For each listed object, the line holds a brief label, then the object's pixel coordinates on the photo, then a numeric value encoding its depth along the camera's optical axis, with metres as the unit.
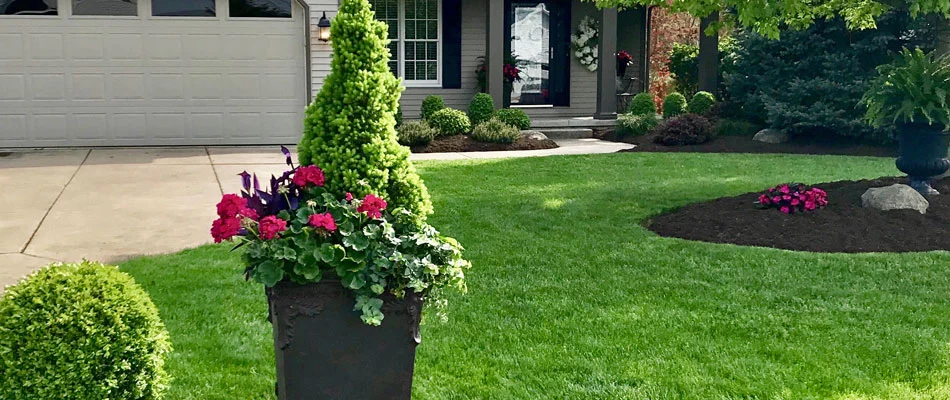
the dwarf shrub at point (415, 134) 13.73
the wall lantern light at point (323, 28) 13.92
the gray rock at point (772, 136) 14.68
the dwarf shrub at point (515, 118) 15.16
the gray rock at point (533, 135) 14.72
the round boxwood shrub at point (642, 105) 16.39
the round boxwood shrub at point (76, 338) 3.15
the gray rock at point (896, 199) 7.61
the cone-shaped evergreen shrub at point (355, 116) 3.61
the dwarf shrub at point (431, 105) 15.20
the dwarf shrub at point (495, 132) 14.27
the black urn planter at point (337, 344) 3.41
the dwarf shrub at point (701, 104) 15.97
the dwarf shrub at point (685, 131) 14.52
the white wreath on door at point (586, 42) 18.22
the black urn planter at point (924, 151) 7.88
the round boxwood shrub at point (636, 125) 15.72
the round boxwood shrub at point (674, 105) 16.81
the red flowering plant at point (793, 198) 7.64
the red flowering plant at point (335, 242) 3.32
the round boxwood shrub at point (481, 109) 15.25
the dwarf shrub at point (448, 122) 14.45
